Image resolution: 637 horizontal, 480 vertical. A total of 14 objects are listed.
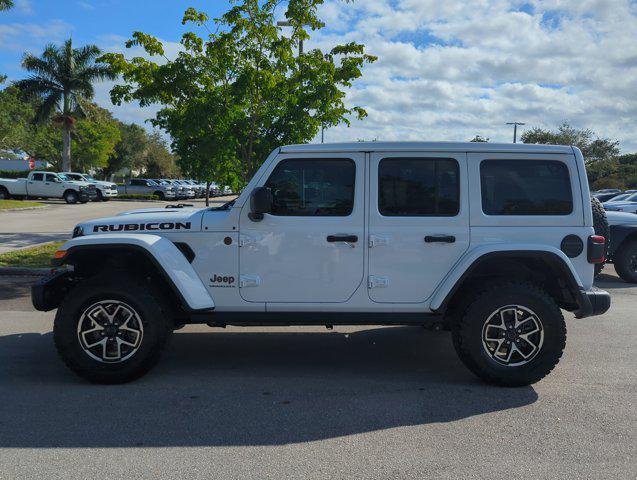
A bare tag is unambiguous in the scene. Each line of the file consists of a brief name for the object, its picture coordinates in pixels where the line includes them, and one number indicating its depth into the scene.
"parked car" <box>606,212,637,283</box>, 9.81
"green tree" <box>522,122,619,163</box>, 57.59
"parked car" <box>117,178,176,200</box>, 40.09
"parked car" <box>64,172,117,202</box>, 33.06
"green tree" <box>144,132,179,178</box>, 68.38
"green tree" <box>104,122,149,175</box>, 62.53
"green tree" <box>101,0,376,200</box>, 9.96
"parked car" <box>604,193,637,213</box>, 16.50
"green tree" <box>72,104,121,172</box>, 50.09
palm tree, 38.00
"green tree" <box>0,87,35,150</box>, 41.80
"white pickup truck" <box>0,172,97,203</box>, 30.81
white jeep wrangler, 4.48
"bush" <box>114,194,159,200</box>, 38.97
